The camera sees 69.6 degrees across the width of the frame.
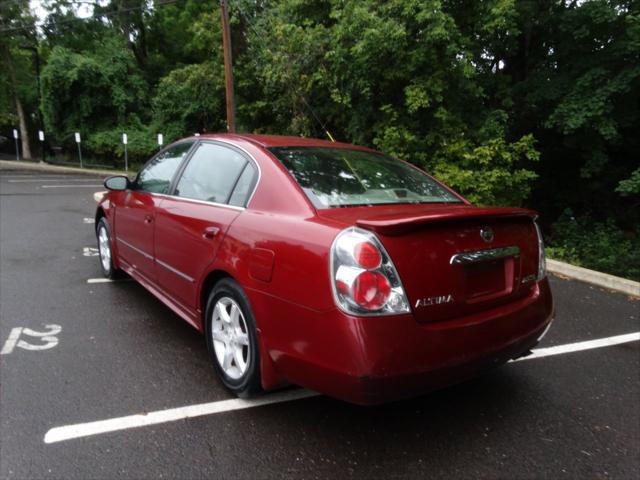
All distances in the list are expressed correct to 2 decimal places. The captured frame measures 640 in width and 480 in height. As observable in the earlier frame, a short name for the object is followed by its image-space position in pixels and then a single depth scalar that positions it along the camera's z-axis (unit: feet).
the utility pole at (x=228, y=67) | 45.78
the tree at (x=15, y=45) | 90.12
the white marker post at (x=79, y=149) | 76.18
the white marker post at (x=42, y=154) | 94.22
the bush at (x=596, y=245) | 26.11
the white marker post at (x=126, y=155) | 74.13
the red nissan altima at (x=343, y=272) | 6.56
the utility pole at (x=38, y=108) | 86.96
